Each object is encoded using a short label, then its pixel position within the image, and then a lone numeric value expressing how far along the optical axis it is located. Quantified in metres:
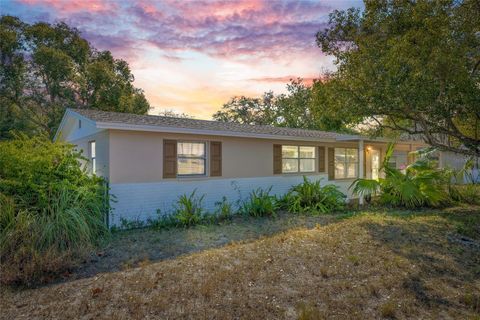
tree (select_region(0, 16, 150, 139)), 17.58
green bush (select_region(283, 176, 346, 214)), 10.14
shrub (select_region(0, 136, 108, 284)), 4.57
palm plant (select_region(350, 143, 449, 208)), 10.32
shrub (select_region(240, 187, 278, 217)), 9.52
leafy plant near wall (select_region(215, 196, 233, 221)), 9.38
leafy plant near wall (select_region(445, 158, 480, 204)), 11.29
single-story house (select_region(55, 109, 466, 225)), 8.27
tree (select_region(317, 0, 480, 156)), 6.28
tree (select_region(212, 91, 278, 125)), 29.84
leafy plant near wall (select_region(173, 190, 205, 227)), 8.27
